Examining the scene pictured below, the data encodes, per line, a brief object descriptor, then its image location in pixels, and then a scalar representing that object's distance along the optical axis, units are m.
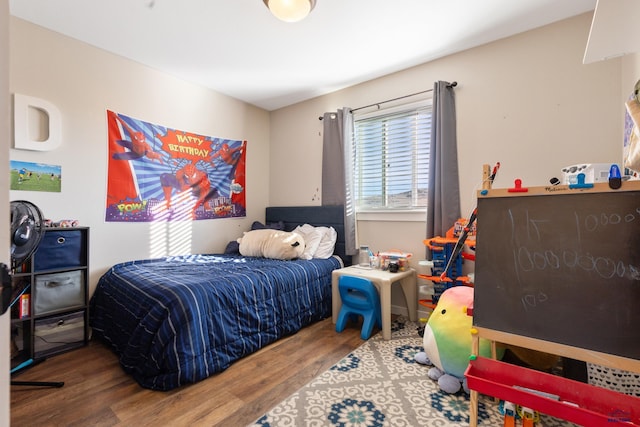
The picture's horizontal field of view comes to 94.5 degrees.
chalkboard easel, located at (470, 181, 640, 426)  1.11
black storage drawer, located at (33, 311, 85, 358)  2.10
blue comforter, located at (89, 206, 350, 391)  1.79
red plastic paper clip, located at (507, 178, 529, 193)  1.33
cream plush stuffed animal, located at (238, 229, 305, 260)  2.96
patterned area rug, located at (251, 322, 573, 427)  1.48
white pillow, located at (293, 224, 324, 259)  3.06
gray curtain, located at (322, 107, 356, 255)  3.19
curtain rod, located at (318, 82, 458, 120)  2.61
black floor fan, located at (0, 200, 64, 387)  1.61
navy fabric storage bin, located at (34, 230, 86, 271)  2.11
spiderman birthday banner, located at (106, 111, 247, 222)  2.71
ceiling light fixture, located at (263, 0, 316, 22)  1.78
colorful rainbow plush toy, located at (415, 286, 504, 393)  1.73
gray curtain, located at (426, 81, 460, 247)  2.57
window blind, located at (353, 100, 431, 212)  2.89
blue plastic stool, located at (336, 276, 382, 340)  2.44
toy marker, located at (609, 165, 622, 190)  1.14
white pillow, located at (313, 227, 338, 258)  3.14
